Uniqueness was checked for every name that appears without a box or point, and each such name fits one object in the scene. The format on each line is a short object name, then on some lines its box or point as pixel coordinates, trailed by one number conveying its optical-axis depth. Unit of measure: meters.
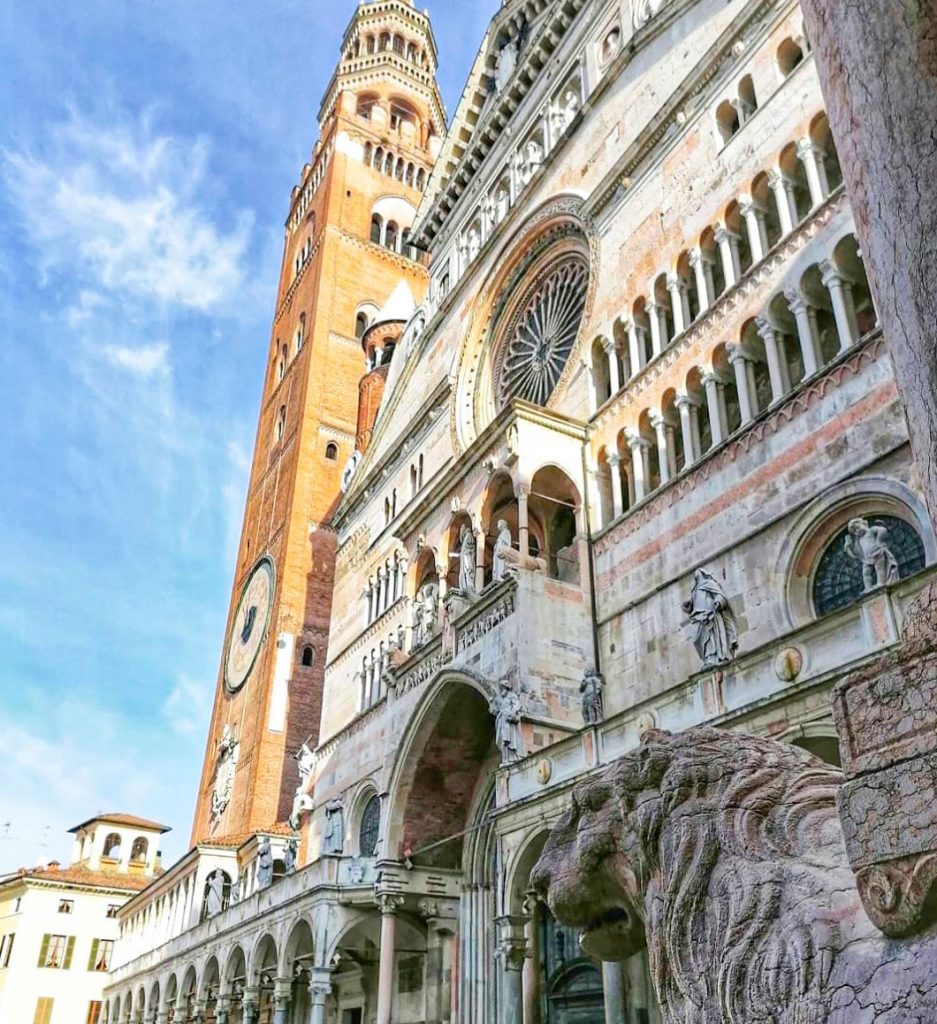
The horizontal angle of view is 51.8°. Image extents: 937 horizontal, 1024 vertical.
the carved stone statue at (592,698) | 15.60
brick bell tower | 36.91
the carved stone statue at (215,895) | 30.52
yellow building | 45.44
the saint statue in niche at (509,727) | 15.38
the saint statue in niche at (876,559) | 11.74
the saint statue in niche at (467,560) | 19.67
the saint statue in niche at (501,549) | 17.88
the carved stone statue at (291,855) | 26.30
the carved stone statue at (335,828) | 22.52
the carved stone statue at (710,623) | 13.19
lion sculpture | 2.81
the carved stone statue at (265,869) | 25.23
